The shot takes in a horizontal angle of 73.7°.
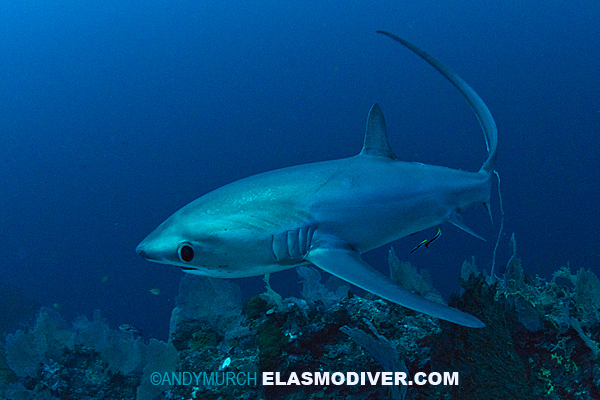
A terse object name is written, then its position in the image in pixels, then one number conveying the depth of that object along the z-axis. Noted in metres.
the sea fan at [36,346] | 5.22
